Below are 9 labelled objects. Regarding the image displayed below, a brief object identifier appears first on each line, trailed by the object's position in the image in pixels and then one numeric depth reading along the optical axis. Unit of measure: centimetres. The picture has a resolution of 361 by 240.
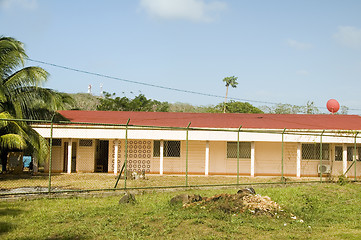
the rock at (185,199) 1008
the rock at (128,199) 1064
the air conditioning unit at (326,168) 2081
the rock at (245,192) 1008
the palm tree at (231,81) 5556
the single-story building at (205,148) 2081
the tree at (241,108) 5191
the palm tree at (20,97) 1728
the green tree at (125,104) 4578
